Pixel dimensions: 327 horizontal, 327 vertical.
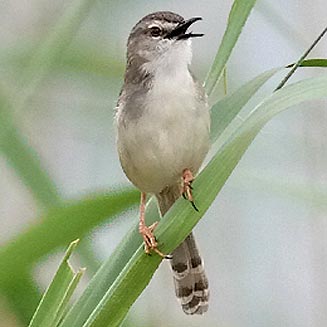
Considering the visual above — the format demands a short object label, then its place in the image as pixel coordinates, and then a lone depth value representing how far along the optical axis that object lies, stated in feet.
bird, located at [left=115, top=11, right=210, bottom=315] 6.95
